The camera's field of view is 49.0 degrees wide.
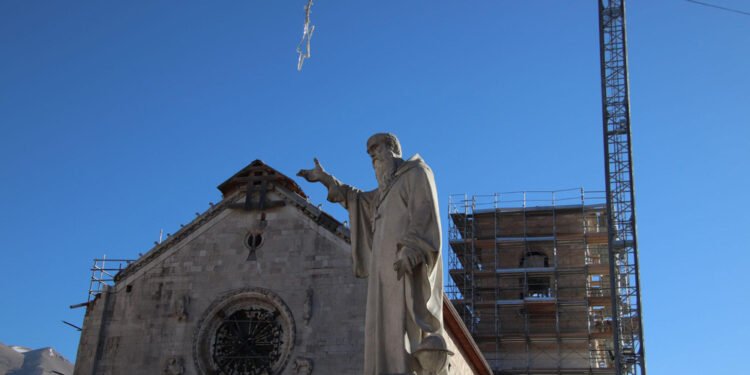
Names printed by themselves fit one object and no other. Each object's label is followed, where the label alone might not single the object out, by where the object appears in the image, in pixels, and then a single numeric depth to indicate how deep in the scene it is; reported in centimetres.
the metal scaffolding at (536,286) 3684
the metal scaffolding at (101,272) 2509
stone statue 659
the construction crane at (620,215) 3684
